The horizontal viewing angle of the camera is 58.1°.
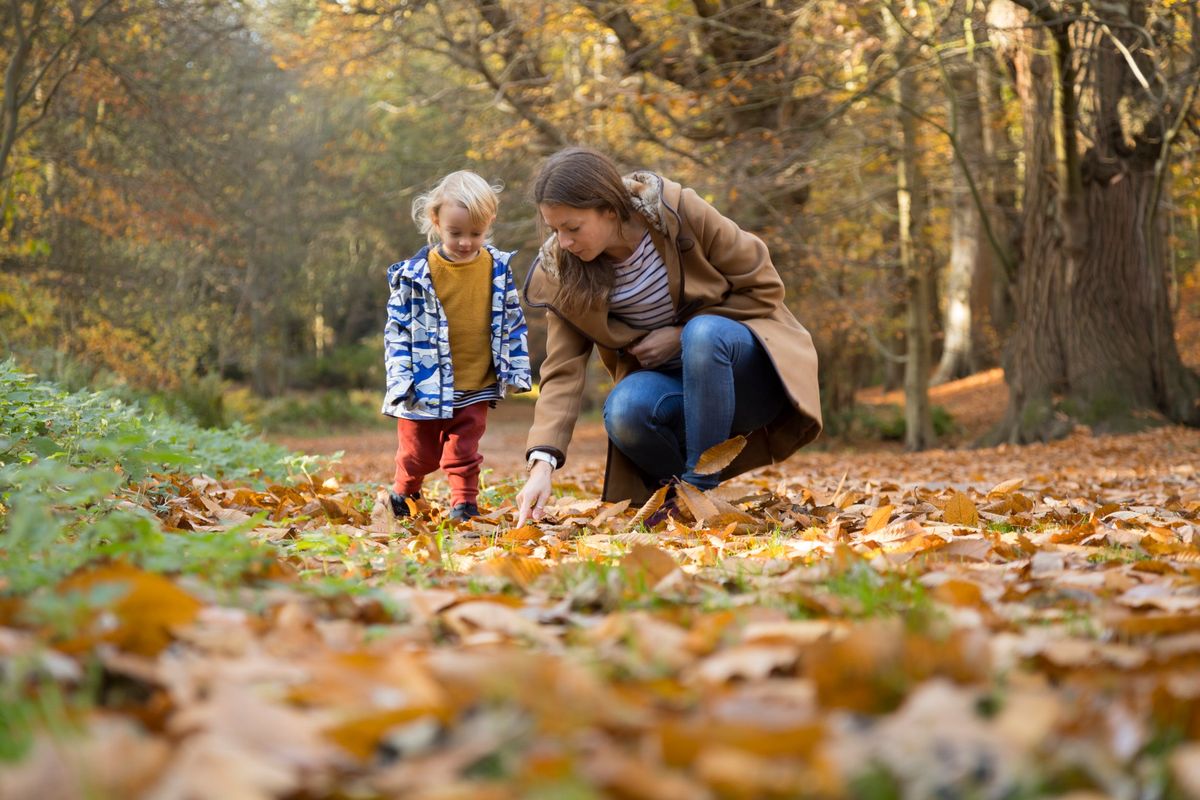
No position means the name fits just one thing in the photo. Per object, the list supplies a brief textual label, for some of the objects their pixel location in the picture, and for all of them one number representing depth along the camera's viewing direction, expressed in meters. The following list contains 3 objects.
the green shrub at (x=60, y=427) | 3.46
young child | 4.33
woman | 3.69
